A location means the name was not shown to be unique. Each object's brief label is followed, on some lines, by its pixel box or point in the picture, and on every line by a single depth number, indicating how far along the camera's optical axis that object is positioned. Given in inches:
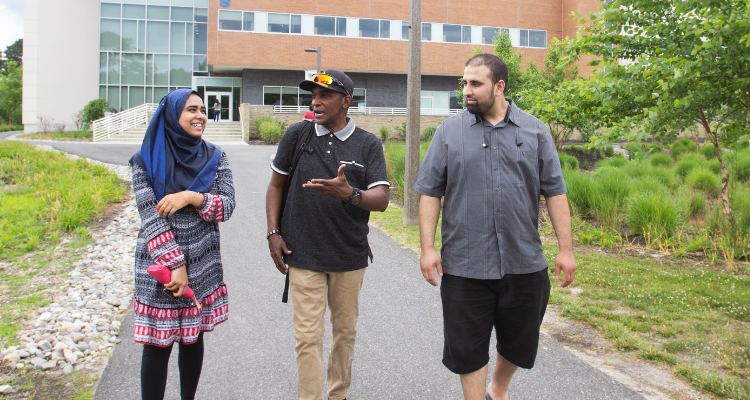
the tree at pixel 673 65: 219.6
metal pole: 373.7
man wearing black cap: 126.1
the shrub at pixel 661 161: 704.6
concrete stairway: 1167.0
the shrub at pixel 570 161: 674.6
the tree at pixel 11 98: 2378.2
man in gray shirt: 118.0
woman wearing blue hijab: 112.1
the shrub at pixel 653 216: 348.5
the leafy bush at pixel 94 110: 1403.8
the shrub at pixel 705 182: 518.2
